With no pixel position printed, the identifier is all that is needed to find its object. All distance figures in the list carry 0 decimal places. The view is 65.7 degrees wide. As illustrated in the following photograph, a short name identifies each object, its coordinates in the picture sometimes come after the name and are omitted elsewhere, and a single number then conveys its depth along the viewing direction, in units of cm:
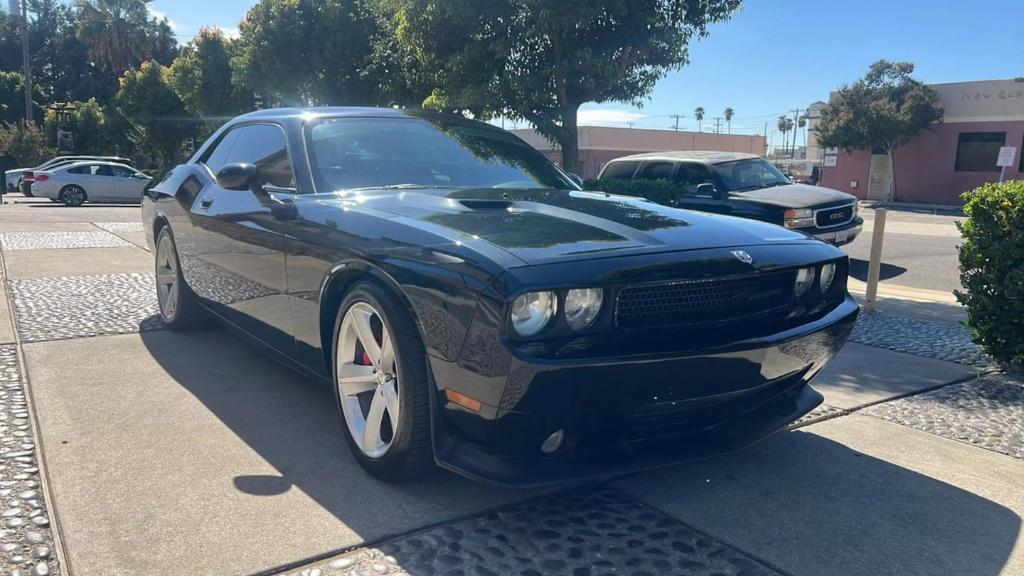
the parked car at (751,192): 991
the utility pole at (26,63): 3082
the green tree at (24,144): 3209
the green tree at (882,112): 3309
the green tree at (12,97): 4638
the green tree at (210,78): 3089
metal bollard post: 677
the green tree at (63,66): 5241
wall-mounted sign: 2536
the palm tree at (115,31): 4350
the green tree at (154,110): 3691
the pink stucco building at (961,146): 3177
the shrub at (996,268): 455
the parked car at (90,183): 2147
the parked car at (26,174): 2380
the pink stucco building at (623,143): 4878
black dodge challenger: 245
